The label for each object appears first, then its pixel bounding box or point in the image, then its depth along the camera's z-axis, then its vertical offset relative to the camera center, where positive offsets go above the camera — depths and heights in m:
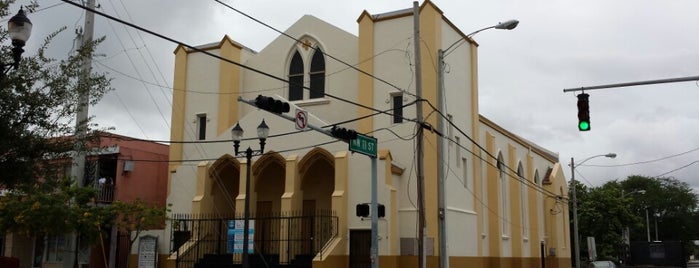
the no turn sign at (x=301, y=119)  17.30 +3.33
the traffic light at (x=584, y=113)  17.64 +3.60
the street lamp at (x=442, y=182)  19.56 +2.11
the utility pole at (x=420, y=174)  19.44 +2.28
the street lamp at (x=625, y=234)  58.38 +2.06
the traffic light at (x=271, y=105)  15.40 +3.28
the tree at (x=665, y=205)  95.24 +7.35
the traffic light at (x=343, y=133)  18.77 +3.26
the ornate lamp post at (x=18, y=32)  10.39 +3.23
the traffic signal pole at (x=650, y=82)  16.81 +4.25
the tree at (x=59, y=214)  20.70 +1.21
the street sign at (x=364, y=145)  19.30 +3.06
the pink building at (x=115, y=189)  31.27 +2.95
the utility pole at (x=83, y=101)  13.49 +3.05
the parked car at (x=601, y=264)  37.48 -0.28
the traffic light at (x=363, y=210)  19.31 +1.26
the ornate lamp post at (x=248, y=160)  18.53 +2.57
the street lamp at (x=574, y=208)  35.19 +2.56
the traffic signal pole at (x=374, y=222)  19.12 +0.93
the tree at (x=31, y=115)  11.27 +2.24
